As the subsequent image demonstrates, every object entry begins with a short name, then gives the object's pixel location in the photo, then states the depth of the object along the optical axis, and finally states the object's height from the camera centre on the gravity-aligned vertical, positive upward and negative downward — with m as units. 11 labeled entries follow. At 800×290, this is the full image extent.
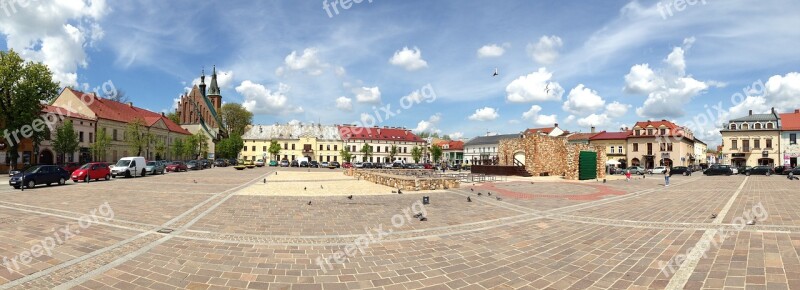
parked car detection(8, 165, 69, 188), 20.06 -1.29
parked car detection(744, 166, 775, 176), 40.55 -1.86
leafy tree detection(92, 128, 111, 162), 43.19 +1.26
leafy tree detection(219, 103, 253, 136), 96.62 +9.91
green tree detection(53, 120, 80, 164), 37.38 +1.53
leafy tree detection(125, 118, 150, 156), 46.59 +2.12
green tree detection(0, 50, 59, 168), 32.31 +5.71
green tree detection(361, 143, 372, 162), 88.19 +1.00
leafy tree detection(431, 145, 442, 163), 93.81 +0.79
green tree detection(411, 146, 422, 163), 93.72 +0.27
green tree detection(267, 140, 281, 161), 84.06 +1.44
